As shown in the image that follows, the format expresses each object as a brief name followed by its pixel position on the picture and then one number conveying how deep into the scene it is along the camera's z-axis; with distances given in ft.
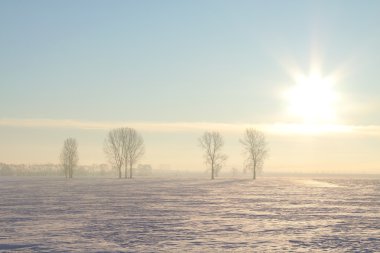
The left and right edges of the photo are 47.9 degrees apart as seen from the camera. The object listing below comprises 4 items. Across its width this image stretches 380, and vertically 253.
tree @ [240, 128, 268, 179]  343.85
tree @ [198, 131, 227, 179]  357.00
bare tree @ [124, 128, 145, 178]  370.12
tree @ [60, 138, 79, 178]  385.50
